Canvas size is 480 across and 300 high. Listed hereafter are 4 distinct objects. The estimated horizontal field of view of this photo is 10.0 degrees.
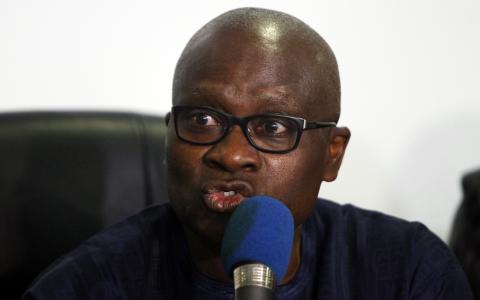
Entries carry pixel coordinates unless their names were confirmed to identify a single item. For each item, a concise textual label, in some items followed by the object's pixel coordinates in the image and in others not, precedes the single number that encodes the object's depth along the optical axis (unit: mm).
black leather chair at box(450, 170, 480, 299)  2653
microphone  2095
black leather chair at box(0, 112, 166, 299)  2485
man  2342
